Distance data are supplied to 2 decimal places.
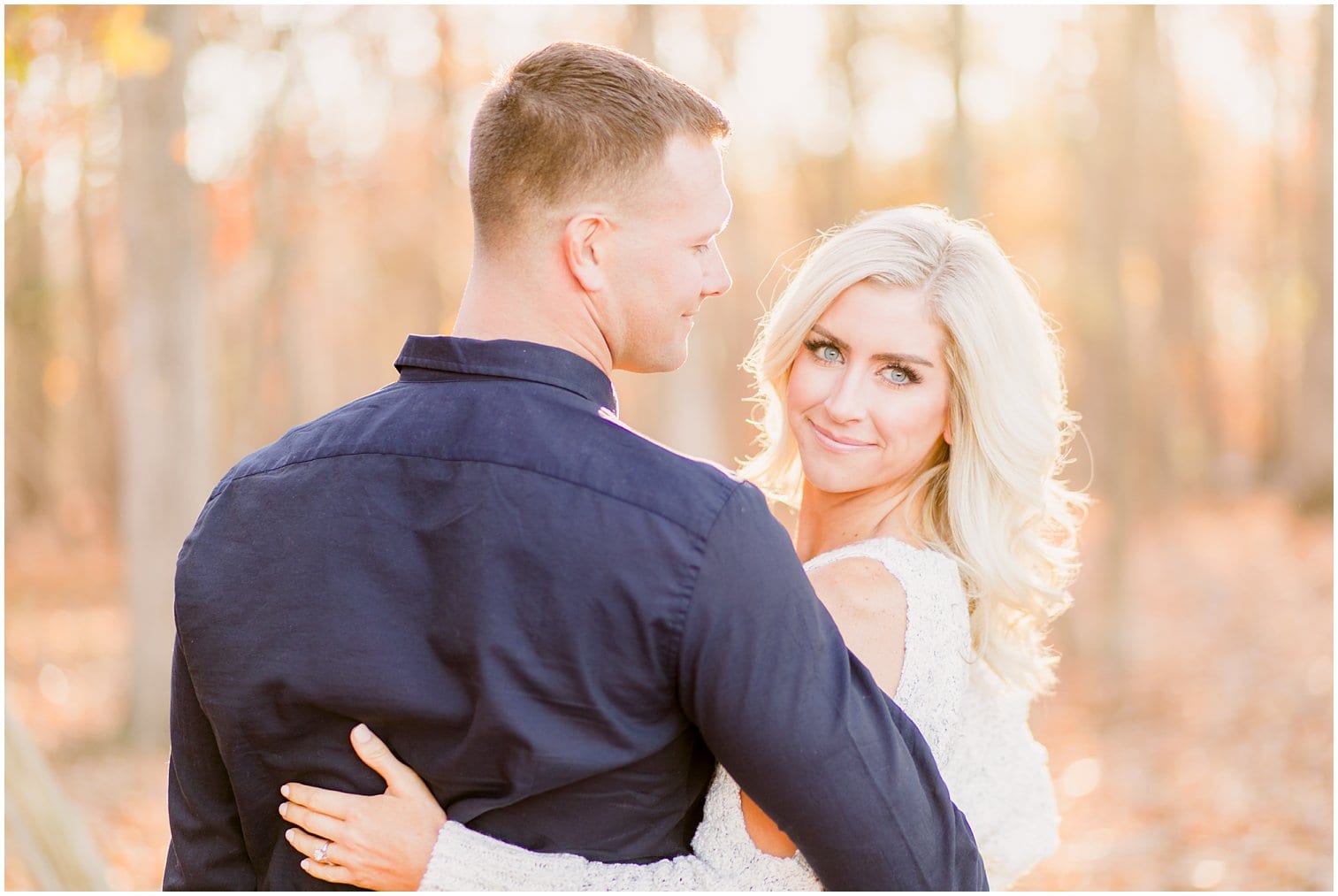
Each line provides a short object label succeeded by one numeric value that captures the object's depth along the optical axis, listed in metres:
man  1.75
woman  2.73
